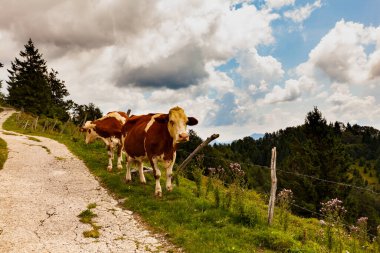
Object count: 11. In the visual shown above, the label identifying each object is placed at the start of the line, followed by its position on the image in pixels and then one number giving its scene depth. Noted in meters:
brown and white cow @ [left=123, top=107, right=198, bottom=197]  10.94
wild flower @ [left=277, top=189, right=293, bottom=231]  9.56
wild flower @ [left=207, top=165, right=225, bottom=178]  11.49
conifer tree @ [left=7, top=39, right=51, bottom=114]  61.59
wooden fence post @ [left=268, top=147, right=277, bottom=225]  9.70
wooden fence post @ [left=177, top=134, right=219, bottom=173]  13.32
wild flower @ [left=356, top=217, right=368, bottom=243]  7.66
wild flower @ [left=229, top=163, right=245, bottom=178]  10.16
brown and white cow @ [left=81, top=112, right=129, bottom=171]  16.61
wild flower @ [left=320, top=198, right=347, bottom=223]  7.62
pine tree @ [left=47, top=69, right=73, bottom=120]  78.25
